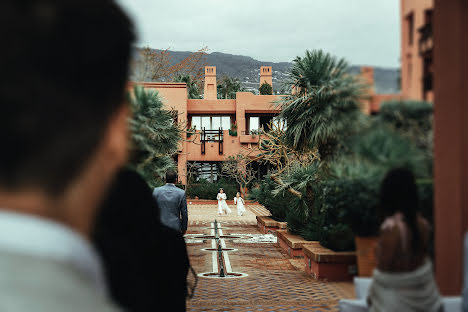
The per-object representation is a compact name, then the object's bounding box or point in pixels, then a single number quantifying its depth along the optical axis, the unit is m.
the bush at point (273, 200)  16.16
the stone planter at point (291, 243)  11.05
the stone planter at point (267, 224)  16.17
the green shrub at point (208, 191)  36.59
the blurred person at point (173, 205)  5.91
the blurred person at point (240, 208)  25.19
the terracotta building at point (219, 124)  39.59
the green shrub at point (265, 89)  48.00
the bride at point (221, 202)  24.95
